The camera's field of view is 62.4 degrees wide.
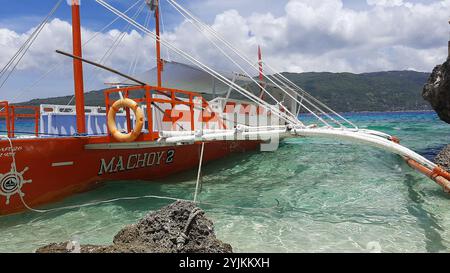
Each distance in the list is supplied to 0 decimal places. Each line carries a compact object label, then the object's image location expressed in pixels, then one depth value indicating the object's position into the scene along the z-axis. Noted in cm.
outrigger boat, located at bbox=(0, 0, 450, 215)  709
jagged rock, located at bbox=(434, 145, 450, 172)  901
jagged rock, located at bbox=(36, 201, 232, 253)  389
